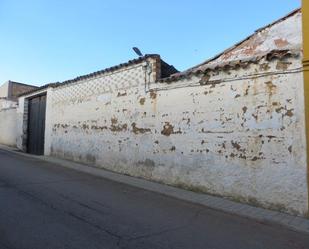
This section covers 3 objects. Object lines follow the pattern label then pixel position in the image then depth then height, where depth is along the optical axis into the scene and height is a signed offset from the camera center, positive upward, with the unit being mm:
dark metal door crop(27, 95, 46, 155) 19781 +650
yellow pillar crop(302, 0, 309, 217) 7693 +1921
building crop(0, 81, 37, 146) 24328 +1083
